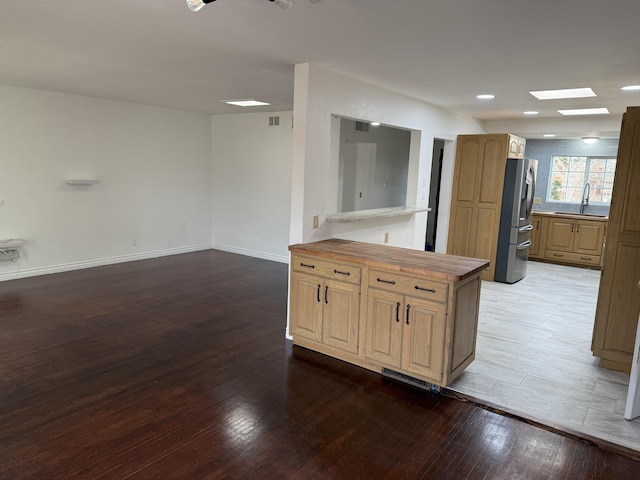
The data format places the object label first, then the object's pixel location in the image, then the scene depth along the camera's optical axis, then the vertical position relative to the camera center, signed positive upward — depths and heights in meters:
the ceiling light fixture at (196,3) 1.76 +0.69
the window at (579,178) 7.59 +0.15
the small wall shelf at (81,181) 5.92 -0.20
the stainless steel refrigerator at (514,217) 5.88 -0.47
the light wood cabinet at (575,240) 7.20 -0.93
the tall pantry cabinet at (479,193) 6.02 -0.15
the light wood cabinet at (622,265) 3.32 -0.62
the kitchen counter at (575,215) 7.18 -0.51
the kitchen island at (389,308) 2.94 -0.97
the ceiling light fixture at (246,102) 5.68 +0.98
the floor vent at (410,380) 3.09 -1.48
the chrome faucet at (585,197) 7.73 -0.19
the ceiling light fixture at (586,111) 5.65 +1.03
